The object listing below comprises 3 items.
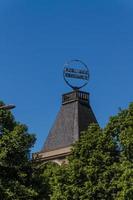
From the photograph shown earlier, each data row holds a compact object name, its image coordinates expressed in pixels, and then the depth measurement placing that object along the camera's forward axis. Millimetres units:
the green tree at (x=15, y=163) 49844
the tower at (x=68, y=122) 87812
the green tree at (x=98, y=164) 60938
